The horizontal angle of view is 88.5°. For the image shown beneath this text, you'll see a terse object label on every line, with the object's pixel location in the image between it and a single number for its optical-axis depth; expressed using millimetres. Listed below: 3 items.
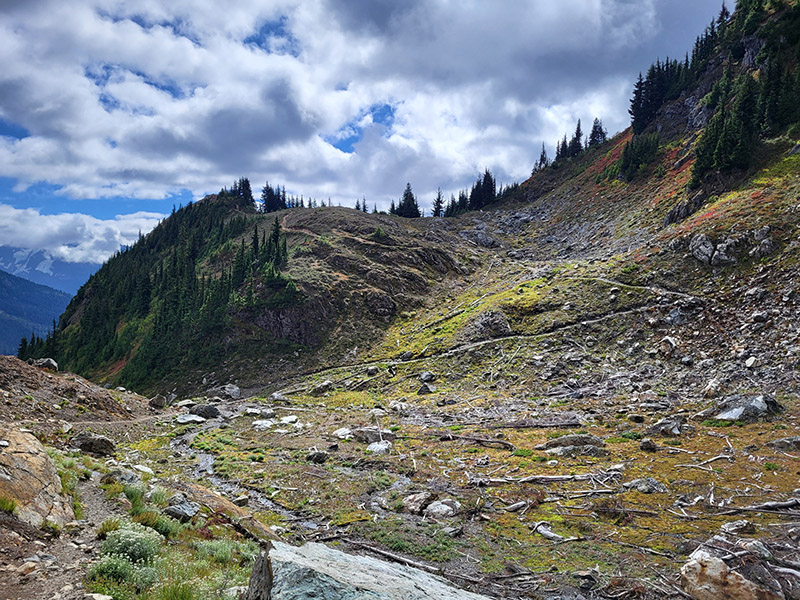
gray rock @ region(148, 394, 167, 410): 46341
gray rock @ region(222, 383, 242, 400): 57125
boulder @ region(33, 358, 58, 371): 43688
